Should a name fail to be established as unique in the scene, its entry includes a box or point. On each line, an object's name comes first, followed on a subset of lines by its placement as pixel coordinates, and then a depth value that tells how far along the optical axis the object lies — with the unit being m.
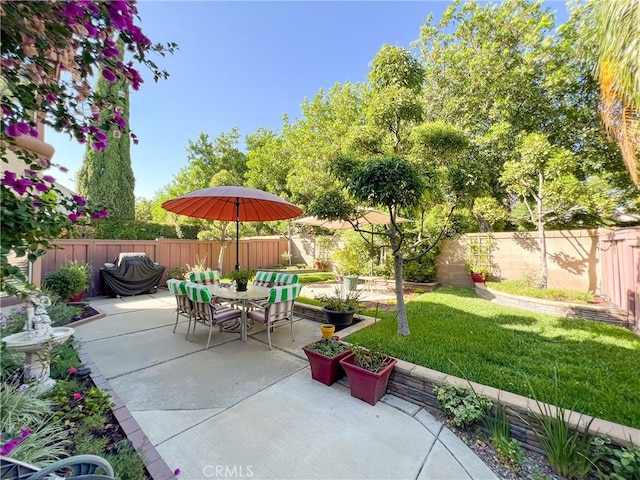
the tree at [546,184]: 6.57
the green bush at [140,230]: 9.72
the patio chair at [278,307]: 4.13
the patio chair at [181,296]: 4.36
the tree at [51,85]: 1.08
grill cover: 7.60
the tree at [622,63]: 3.06
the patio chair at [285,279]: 5.69
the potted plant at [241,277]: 4.71
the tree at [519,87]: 8.97
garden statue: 2.71
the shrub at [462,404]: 2.40
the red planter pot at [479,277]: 8.51
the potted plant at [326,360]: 3.13
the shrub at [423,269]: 9.27
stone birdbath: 2.56
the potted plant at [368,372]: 2.79
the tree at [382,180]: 3.38
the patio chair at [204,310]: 4.02
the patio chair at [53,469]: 1.23
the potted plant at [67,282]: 6.01
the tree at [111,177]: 11.73
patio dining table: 4.34
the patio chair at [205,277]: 5.93
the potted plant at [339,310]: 4.87
